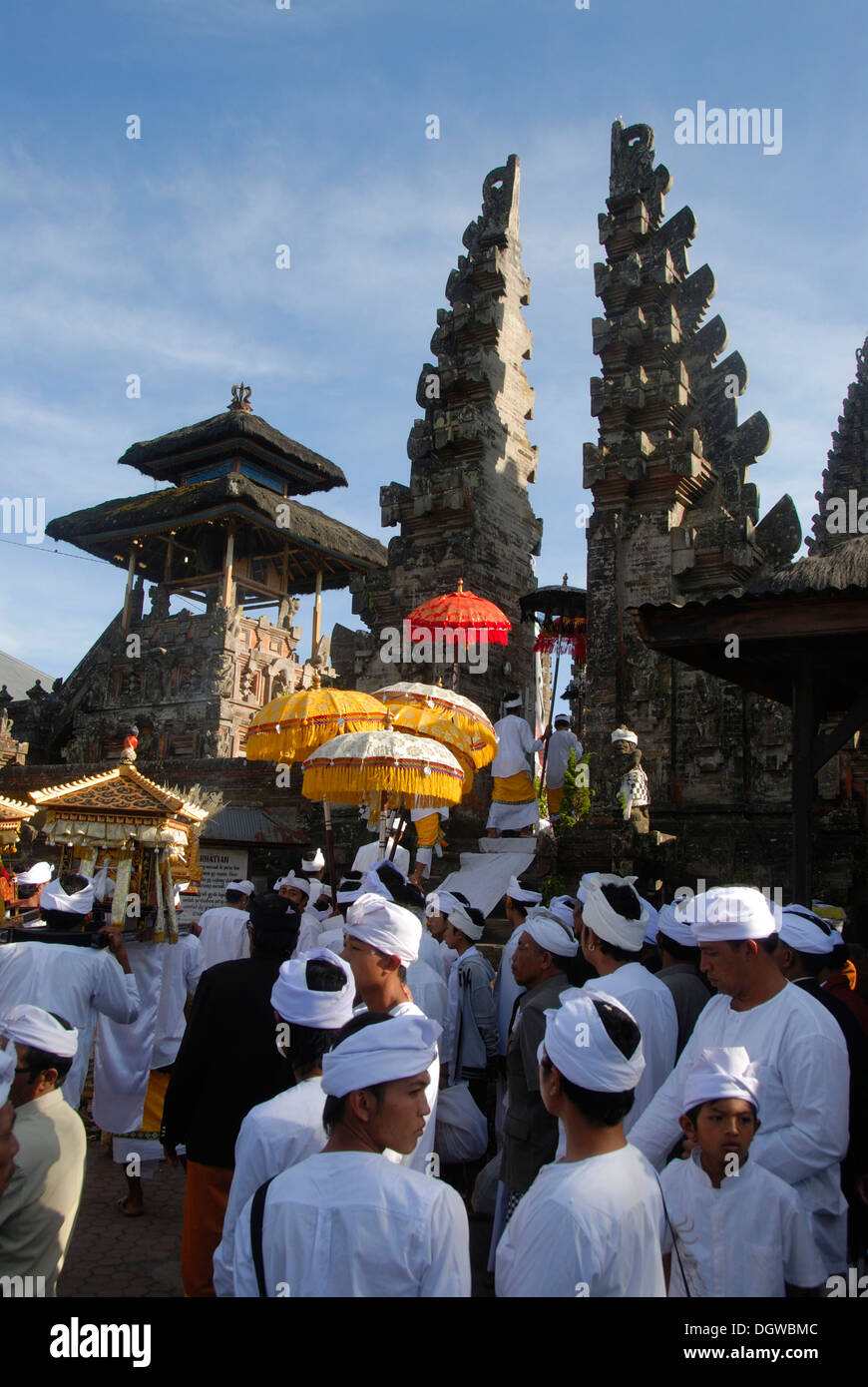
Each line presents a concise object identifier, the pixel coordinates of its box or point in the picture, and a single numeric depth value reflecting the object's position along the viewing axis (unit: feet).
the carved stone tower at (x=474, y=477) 55.98
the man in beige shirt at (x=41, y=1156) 9.91
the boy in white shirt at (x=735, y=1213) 9.02
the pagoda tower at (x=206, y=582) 78.12
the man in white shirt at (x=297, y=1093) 9.73
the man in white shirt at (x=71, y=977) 15.94
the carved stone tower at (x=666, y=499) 44.14
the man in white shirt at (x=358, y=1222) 7.09
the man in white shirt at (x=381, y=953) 13.29
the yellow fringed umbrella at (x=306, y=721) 32.09
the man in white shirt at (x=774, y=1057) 10.27
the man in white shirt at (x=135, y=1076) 20.51
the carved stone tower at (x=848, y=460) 76.69
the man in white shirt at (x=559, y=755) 40.45
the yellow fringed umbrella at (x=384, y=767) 28.17
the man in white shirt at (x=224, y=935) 25.29
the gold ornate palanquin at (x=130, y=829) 20.17
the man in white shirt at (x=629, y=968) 12.87
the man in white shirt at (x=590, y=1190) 7.28
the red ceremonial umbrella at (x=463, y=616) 42.04
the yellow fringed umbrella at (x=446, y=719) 33.55
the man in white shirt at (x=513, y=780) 39.17
